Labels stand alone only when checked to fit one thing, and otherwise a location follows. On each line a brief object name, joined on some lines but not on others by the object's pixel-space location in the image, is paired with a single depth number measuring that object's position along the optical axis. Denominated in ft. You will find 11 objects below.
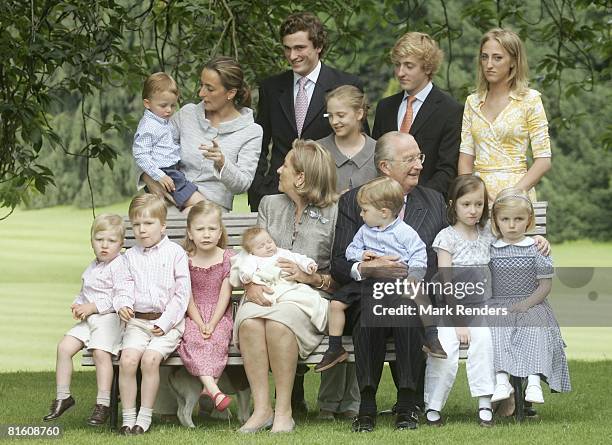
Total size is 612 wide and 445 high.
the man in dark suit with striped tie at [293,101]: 42.63
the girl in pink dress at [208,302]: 37.47
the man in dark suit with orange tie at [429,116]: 40.81
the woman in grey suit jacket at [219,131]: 41.16
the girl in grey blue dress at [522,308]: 37.83
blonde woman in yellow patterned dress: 39.73
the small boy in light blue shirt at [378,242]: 36.99
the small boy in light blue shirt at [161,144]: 40.98
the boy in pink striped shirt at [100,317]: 37.78
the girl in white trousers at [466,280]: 37.63
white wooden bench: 37.70
